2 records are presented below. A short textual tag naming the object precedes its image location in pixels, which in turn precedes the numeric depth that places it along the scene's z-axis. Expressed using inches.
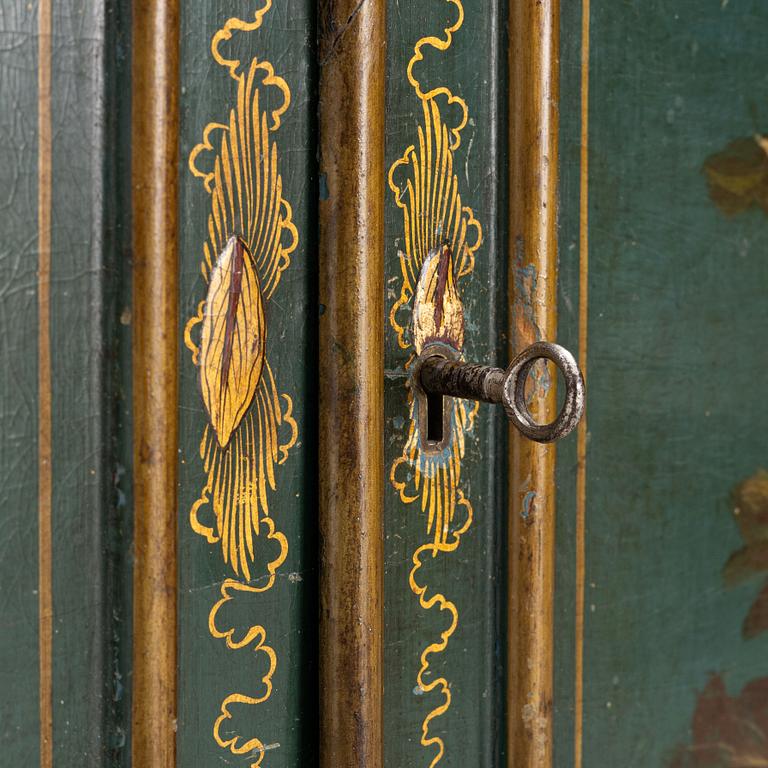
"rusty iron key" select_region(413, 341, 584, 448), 24.8
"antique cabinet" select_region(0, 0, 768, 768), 25.2
